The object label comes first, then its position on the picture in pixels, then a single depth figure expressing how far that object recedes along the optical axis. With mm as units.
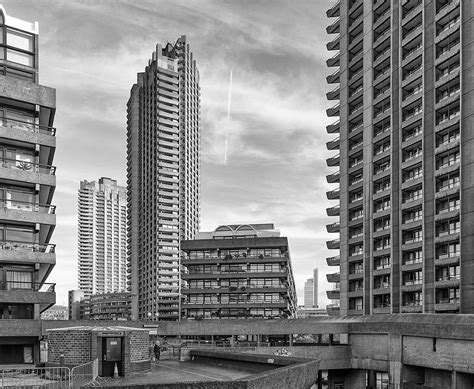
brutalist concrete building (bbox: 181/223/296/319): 103750
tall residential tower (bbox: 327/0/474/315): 66375
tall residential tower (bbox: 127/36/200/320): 180500
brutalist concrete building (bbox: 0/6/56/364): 39188
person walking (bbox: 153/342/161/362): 42906
